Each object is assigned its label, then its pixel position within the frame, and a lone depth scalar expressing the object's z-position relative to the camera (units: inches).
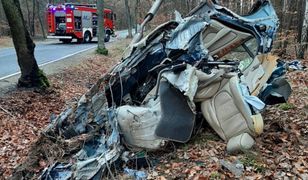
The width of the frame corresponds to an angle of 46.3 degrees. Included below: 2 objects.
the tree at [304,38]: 447.3
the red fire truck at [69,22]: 1104.8
